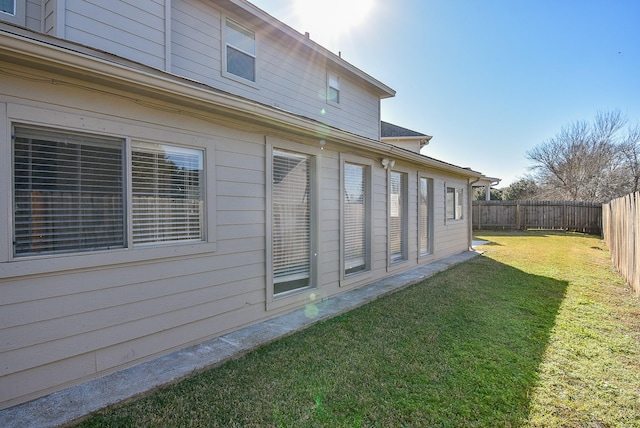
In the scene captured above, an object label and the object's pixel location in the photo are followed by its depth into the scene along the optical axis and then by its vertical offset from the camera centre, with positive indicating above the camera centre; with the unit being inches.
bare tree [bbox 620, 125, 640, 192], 836.0 +149.8
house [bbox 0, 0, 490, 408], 98.9 +9.8
